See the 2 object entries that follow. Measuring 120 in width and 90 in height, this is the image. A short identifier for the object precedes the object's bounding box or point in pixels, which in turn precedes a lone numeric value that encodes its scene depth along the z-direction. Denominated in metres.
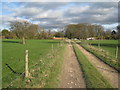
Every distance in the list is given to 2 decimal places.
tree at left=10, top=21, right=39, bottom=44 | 39.09
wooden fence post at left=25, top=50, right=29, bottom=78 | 5.03
